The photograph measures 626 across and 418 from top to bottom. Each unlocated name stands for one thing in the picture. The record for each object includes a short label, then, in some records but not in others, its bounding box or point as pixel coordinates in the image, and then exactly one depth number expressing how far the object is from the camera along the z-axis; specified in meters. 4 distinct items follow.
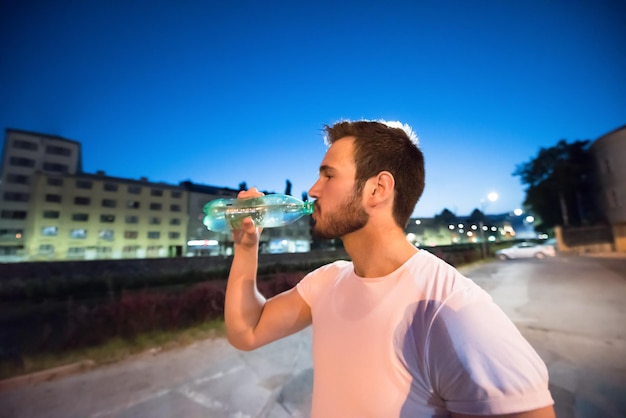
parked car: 23.61
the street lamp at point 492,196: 19.78
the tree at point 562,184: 28.08
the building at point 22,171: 36.85
